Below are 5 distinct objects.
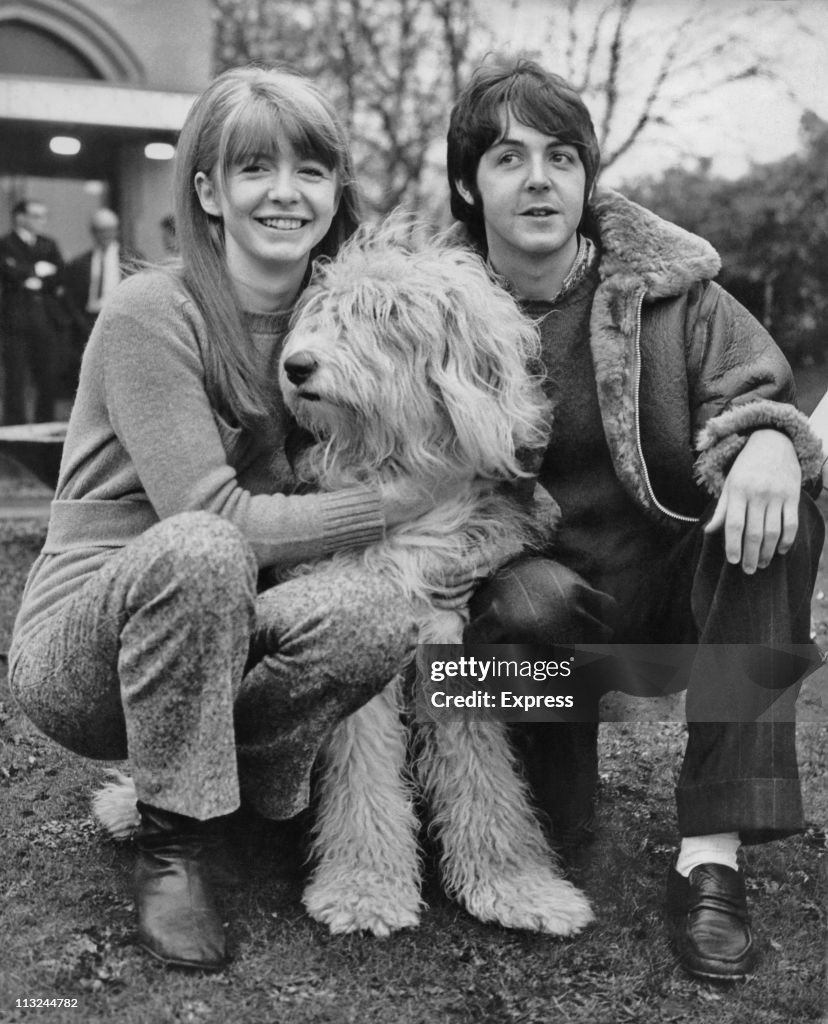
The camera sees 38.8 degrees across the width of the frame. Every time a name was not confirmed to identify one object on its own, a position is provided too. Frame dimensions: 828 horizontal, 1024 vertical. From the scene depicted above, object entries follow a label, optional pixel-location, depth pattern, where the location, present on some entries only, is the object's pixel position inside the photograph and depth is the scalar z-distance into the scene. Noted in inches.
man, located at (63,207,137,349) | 130.6
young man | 86.5
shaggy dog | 88.7
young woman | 78.7
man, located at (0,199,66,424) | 140.2
